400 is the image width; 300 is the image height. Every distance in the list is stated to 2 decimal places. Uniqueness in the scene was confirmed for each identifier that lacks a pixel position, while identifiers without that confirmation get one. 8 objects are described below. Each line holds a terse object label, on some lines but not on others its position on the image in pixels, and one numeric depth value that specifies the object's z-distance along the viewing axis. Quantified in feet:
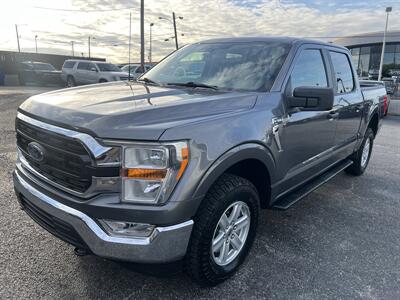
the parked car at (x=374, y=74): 136.15
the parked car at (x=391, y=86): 72.74
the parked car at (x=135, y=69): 75.99
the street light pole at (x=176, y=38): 122.72
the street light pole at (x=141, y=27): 76.18
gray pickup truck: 6.77
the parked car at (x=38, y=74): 82.23
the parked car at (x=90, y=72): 64.69
